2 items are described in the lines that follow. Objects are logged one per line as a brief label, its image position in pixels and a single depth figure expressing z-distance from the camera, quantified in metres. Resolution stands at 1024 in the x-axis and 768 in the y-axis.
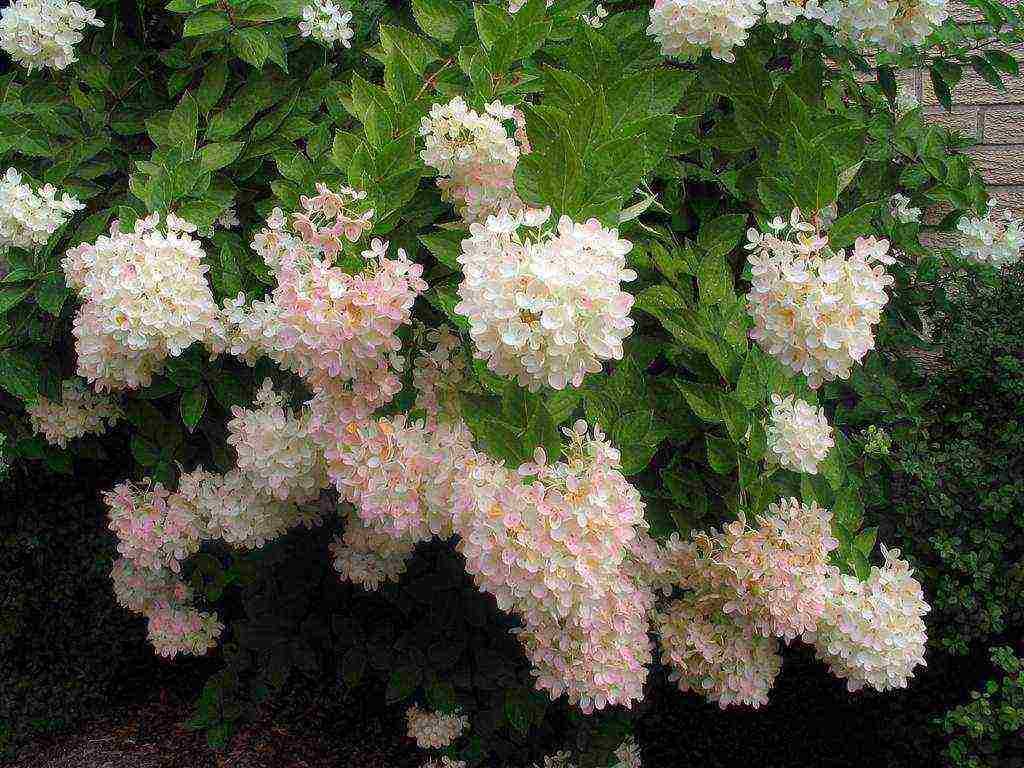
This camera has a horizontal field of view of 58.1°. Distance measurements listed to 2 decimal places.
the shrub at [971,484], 2.28
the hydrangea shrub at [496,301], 1.47
